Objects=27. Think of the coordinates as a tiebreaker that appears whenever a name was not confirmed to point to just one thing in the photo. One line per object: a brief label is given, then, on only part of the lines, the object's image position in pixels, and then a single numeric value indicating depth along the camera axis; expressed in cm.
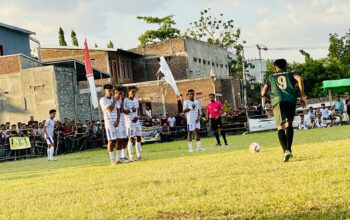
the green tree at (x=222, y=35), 7938
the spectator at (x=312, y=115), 3834
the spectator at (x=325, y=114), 3831
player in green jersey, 1223
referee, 2400
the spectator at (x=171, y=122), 3951
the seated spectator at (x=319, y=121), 3831
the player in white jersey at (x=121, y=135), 1744
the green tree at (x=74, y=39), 8331
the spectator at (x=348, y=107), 3616
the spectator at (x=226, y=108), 4226
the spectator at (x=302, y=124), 3795
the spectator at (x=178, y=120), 4006
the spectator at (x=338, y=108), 3850
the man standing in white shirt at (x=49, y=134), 2600
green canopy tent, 4688
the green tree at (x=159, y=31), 7875
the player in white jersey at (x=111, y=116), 1697
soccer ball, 1517
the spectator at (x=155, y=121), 3888
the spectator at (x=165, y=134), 3834
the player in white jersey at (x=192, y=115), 2103
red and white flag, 2812
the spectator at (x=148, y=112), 4391
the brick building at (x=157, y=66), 5597
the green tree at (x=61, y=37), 7881
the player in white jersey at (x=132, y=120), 1875
